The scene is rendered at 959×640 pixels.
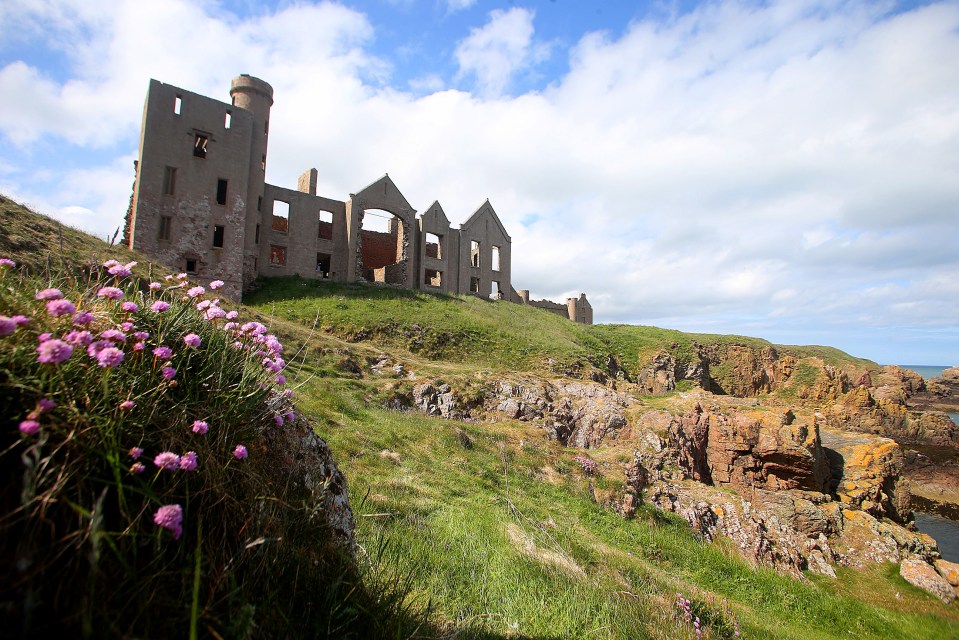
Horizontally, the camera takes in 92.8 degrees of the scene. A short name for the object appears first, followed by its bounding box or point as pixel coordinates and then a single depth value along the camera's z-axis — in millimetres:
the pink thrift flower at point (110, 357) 2182
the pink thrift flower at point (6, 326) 1945
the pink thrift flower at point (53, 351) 1967
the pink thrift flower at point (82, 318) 2375
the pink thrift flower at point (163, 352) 2553
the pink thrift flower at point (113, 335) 2363
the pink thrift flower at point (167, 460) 2135
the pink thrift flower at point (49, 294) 2322
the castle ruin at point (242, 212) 26719
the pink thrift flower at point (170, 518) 1979
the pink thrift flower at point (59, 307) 2201
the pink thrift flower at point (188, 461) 2186
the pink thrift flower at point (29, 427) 1804
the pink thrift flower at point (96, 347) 2236
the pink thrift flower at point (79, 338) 2270
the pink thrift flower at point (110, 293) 2801
